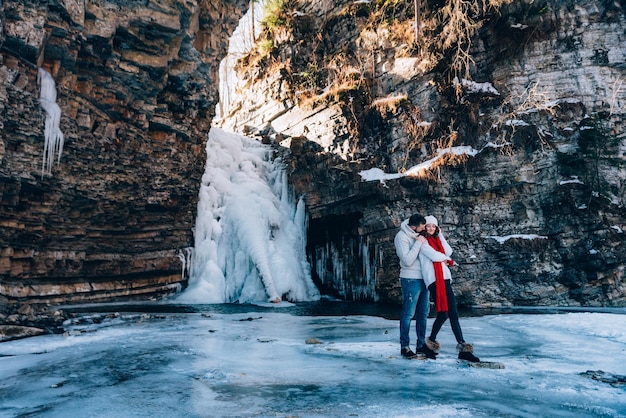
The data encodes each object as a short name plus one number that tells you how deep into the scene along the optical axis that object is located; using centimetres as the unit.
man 505
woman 494
